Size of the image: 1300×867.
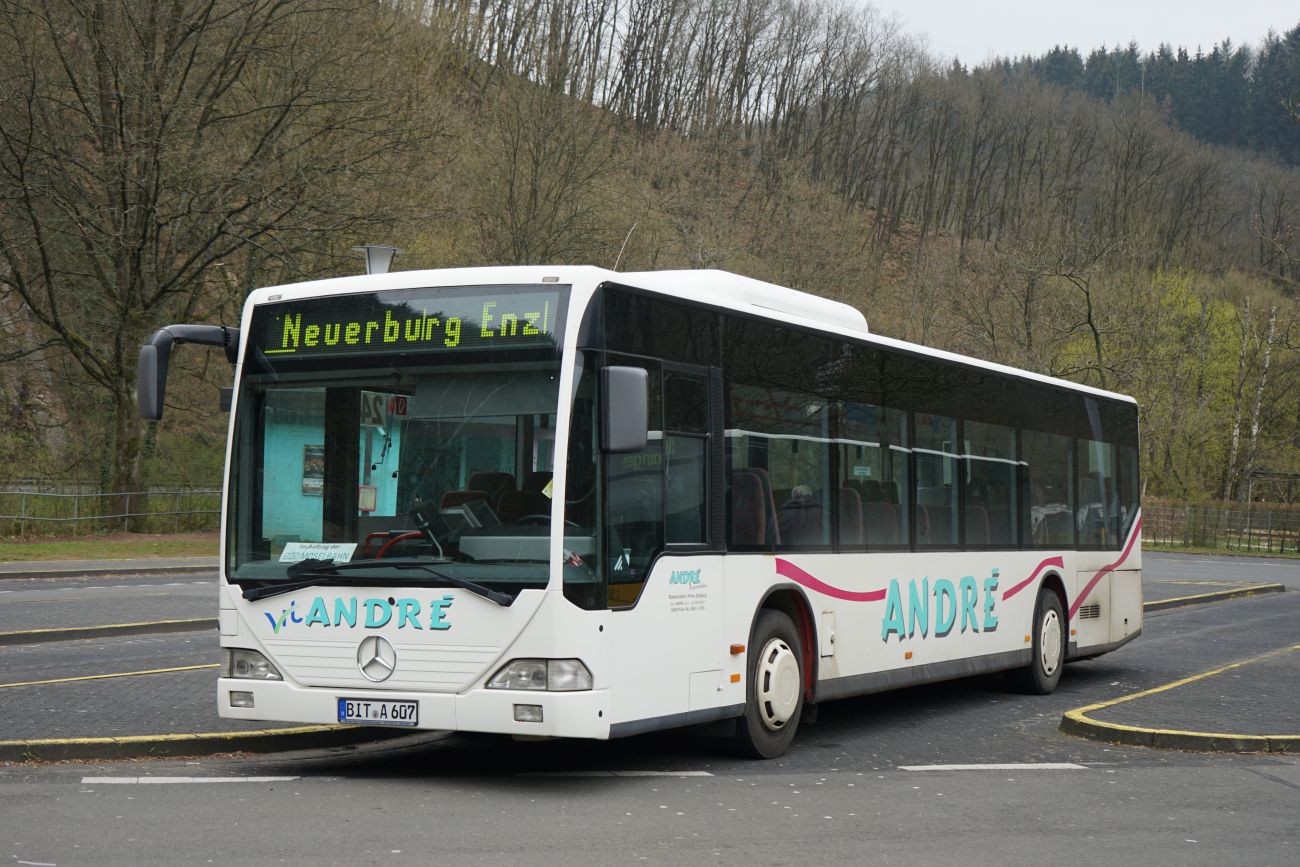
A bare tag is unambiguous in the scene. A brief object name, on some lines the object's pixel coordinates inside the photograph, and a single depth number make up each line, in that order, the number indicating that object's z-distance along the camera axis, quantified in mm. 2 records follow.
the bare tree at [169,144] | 35000
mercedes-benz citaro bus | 8727
